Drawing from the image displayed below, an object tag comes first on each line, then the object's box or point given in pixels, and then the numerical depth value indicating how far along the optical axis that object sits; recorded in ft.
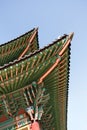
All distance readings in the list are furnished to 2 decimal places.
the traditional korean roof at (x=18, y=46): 68.39
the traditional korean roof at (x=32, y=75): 46.26
